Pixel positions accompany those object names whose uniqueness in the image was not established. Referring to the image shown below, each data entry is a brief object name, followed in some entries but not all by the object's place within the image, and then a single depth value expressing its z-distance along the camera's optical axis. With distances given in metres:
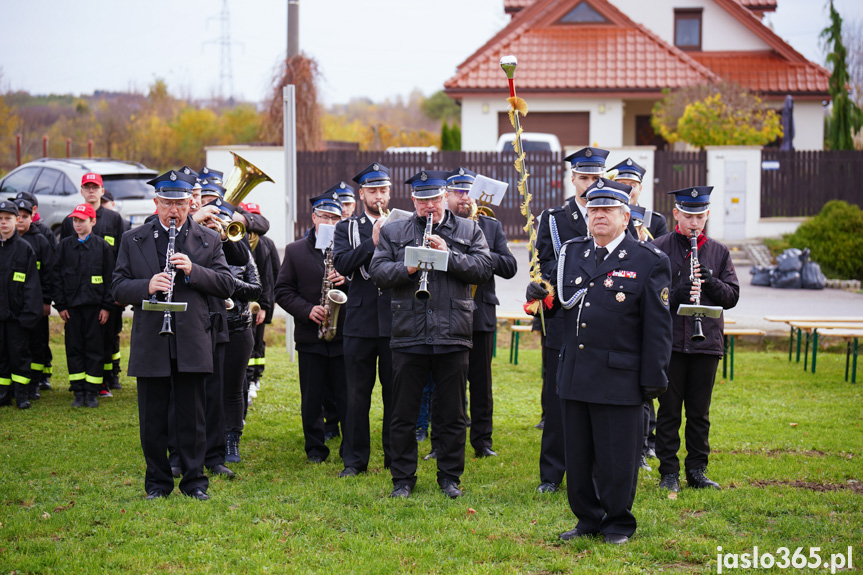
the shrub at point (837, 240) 19.62
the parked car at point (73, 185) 17.81
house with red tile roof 28.36
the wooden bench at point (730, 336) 11.55
